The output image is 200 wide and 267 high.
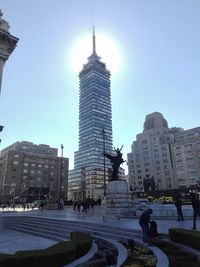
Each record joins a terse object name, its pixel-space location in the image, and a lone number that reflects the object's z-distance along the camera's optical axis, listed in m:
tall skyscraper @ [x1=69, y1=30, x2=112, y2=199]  153.88
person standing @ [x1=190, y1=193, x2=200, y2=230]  13.17
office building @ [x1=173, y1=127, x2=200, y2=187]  106.84
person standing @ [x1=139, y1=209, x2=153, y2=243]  10.38
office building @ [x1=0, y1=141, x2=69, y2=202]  102.12
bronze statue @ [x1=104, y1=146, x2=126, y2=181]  32.25
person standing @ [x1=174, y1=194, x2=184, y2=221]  17.15
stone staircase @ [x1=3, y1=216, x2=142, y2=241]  12.86
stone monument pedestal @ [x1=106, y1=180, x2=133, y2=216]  28.93
